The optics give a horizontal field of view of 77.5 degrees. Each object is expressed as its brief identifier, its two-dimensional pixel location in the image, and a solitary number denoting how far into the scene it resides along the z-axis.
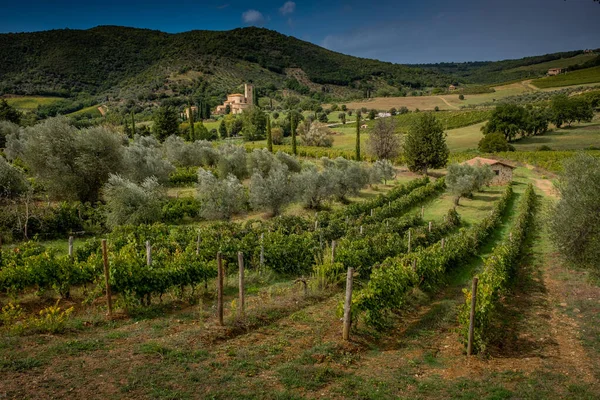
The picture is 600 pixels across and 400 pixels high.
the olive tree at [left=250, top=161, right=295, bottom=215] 27.81
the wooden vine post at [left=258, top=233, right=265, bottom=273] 15.71
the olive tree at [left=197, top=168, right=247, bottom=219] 26.72
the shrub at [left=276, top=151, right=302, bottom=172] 42.04
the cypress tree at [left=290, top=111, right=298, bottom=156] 59.69
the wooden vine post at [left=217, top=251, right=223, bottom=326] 9.28
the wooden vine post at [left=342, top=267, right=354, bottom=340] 9.38
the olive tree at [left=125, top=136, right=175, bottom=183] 33.06
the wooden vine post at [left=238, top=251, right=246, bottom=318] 9.88
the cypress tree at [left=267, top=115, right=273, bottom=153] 59.25
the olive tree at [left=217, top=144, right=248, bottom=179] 40.78
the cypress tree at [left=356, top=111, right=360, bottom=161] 54.79
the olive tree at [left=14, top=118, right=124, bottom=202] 27.67
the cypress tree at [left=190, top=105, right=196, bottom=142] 62.03
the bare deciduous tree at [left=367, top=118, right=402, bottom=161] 54.59
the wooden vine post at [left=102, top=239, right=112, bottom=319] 10.00
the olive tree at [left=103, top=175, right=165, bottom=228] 23.05
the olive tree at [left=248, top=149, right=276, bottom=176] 39.78
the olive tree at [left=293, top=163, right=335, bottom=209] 30.38
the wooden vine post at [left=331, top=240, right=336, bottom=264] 14.91
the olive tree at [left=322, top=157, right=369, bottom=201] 32.66
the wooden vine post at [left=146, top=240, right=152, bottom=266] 12.58
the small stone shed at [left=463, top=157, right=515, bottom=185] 40.88
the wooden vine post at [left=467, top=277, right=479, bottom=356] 9.28
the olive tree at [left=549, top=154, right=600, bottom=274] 16.38
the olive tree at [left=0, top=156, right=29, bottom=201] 24.22
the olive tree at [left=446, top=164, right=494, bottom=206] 32.47
